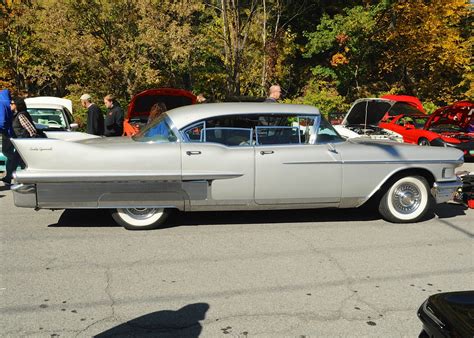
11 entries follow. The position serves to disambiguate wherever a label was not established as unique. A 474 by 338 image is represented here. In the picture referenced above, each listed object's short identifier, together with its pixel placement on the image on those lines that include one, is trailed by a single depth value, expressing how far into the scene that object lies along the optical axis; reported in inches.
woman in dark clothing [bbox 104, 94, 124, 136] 349.4
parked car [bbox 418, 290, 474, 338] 85.0
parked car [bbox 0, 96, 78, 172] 414.0
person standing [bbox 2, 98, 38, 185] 301.1
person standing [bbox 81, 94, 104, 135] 351.9
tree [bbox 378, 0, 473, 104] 874.8
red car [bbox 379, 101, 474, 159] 457.4
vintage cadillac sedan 206.2
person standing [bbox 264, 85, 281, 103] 302.0
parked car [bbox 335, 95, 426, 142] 402.6
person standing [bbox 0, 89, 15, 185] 310.2
